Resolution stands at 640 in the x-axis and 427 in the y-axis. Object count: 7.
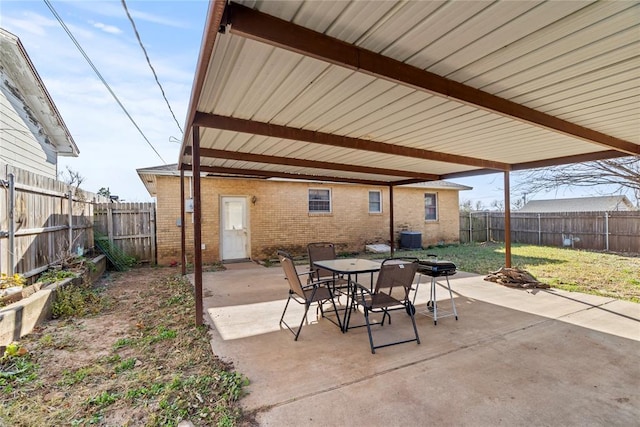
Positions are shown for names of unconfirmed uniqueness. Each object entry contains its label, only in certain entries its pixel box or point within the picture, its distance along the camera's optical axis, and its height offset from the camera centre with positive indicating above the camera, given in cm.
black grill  416 -78
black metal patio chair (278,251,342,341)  369 -99
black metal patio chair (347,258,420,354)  338 -81
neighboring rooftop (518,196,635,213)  2434 +50
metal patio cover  196 +126
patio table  396 -76
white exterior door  989 -39
